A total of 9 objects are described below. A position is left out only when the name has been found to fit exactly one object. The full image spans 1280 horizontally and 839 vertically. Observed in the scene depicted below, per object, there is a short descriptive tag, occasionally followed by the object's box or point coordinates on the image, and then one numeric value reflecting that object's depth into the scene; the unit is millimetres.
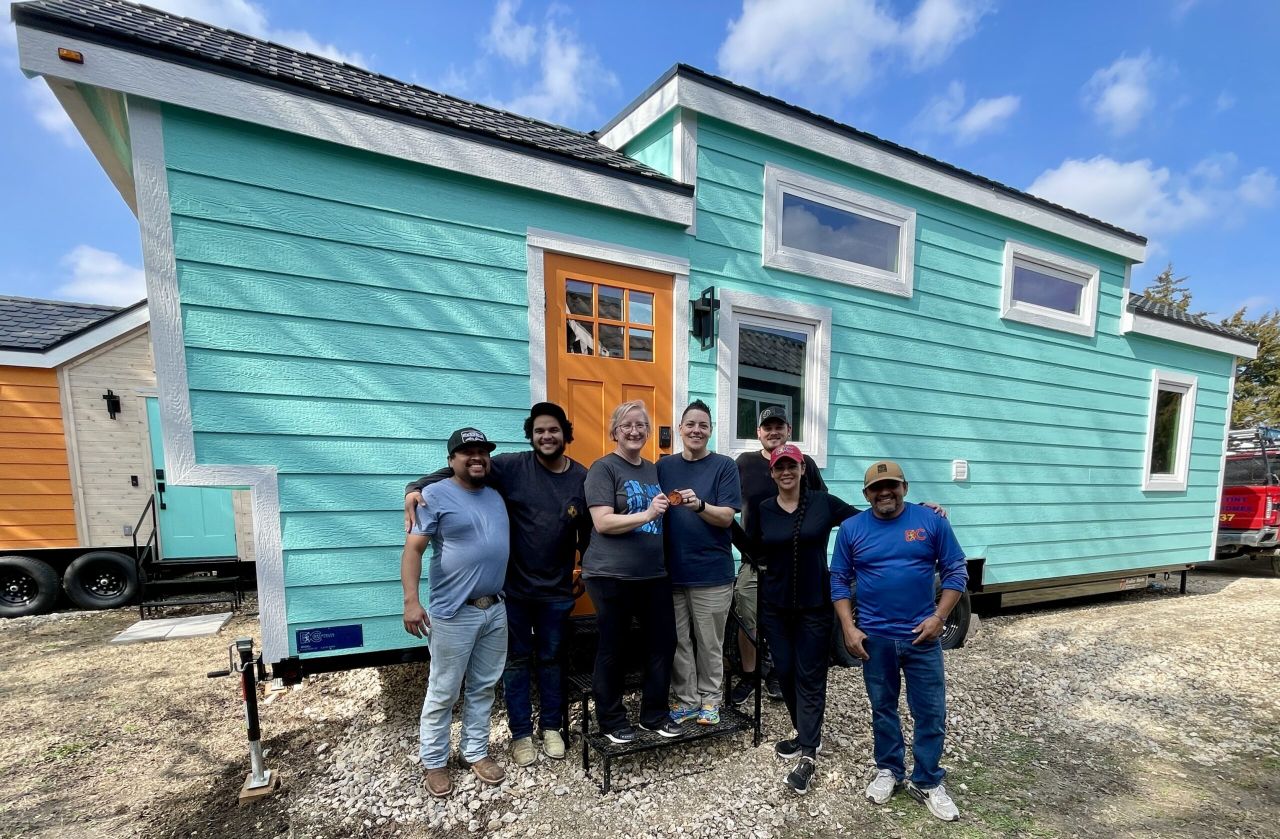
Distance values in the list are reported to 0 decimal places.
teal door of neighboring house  5668
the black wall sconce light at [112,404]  5508
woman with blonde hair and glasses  2207
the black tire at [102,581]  5305
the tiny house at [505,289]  2324
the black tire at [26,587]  5113
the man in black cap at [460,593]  2139
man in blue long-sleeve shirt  2102
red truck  7531
